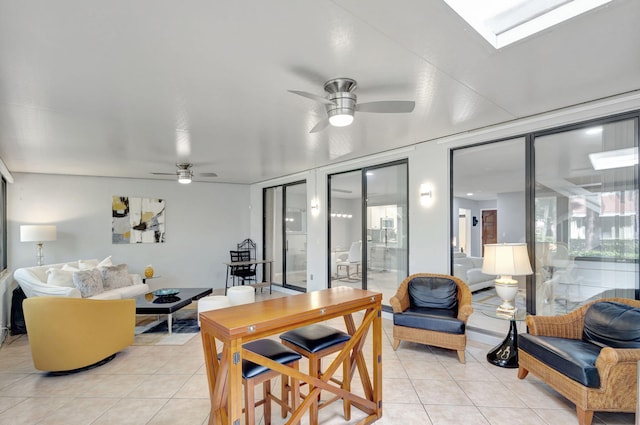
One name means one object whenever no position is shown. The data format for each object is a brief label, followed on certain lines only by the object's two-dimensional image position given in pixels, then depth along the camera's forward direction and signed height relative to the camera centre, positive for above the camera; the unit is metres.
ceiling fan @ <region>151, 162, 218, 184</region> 5.41 +0.82
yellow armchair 3.04 -1.08
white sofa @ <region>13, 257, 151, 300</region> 4.35 -0.89
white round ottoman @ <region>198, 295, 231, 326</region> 4.50 -1.16
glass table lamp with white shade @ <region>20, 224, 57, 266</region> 5.30 -0.20
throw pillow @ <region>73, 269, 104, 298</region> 4.71 -0.92
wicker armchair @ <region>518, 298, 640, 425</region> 2.17 -1.15
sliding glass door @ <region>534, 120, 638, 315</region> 2.97 +0.03
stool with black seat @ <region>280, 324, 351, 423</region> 2.11 -0.85
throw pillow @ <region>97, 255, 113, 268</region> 5.70 -0.76
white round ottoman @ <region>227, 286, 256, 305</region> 5.00 -1.17
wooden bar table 1.62 -0.69
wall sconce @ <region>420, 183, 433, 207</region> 4.32 +0.36
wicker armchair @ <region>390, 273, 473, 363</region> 3.33 -1.05
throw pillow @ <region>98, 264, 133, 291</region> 5.35 -0.95
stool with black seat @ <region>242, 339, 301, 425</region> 1.81 -0.90
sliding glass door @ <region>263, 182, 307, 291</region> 6.97 -0.26
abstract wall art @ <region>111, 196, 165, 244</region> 6.74 +0.02
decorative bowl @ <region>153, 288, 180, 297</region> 4.88 -1.11
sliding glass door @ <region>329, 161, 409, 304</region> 4.91 -0.11
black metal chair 7.02 -1.09
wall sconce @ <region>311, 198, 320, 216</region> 6.20 +0.27
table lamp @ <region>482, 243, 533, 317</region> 3.13 -0.45
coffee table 4.25 -1.16
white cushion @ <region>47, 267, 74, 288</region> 4.58 -0.82
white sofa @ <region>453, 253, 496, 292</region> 5.26 -0.88
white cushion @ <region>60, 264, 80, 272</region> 5.19 -0.78
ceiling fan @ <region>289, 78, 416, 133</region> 2.39 +0.88
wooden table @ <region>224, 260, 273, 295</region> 6.86 -1.04
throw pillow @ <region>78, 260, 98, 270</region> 5.47 -0.75
